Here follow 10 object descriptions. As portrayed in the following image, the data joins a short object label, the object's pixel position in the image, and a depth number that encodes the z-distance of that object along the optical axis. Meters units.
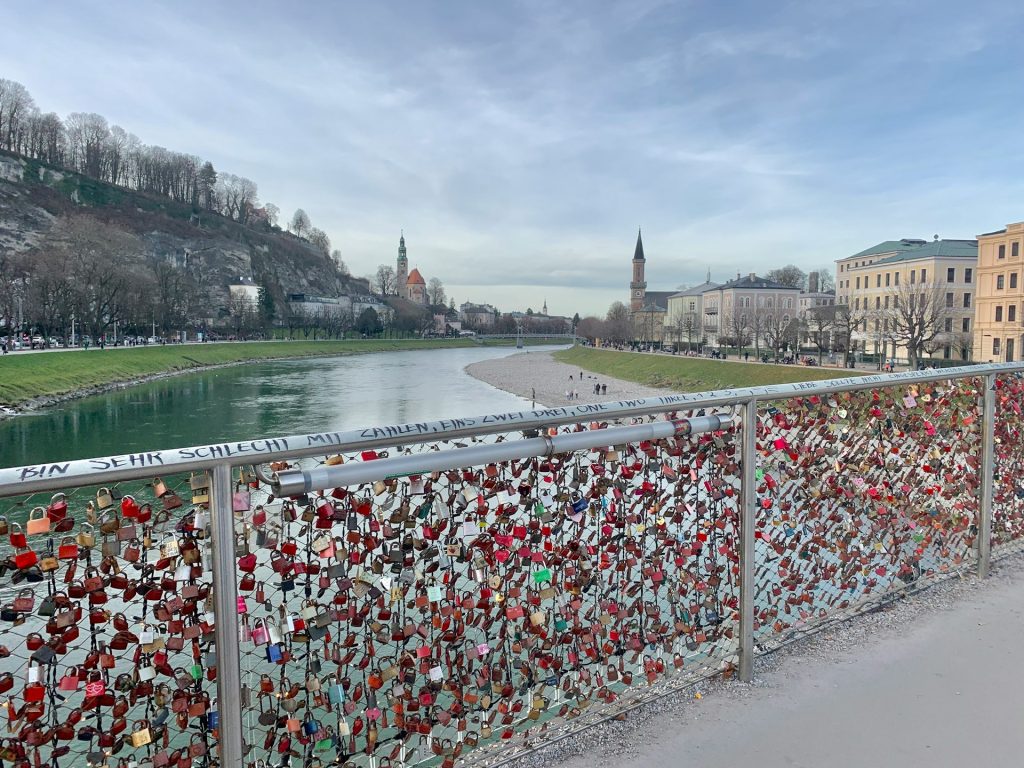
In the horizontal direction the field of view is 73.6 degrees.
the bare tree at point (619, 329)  110.12
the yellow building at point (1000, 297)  46.91
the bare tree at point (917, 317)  46.53
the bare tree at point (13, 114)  106.56
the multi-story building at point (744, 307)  74.75
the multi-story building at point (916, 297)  49.75
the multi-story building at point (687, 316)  96.36
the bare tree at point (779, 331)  61.25
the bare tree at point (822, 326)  61.59
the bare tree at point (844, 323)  54.53
